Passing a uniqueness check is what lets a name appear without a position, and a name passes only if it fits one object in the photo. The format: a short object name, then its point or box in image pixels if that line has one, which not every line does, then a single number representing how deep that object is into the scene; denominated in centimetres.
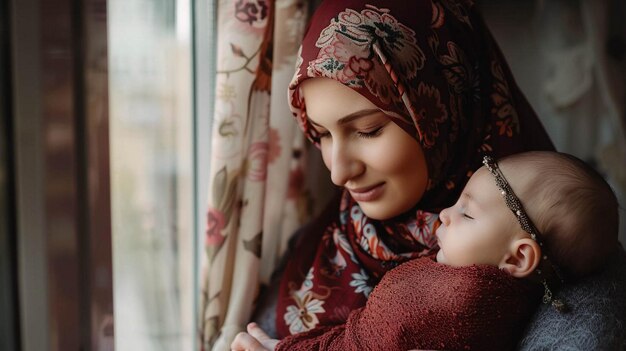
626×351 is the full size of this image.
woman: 104
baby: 91
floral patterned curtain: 122
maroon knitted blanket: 91
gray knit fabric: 89
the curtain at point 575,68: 222
